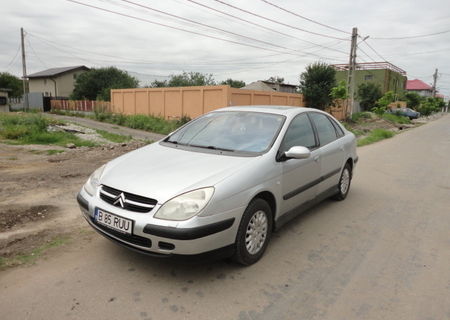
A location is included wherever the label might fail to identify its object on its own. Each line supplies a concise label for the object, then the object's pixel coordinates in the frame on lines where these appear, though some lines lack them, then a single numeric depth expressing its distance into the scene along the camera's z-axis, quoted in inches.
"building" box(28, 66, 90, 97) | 1857.8
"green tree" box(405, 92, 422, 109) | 1877.5
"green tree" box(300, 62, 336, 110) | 950.4
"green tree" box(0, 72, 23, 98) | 2124.8
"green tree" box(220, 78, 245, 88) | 2281.5
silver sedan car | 109.0
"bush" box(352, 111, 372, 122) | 1180.0
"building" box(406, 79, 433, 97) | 3358.8
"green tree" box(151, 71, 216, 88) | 1894.7
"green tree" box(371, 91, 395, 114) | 1312.7
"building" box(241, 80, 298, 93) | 1568.7
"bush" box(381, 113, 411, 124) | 1175.2
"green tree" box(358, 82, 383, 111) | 1537.9
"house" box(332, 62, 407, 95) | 1975.9
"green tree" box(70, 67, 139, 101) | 1685.9
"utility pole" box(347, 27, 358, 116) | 908.6
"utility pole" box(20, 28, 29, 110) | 1226.0
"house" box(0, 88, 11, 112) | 1357.0
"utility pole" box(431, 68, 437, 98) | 2719.0
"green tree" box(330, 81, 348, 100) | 931.3
